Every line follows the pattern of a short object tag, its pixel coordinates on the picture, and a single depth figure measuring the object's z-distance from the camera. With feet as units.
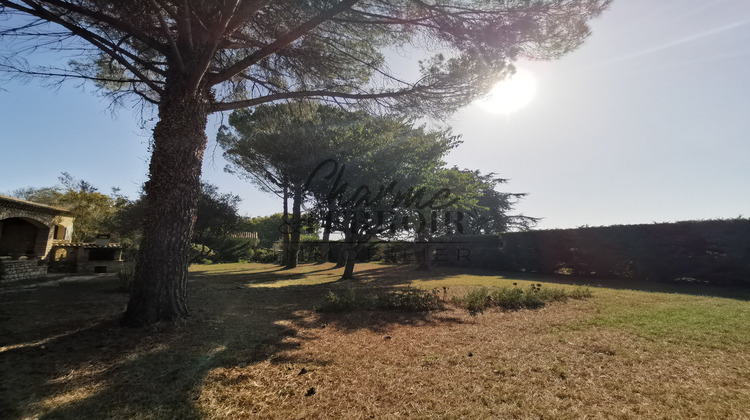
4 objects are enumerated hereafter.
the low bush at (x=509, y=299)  23.09
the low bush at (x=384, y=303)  22.67
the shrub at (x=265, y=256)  85.15
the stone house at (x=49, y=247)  44.34
